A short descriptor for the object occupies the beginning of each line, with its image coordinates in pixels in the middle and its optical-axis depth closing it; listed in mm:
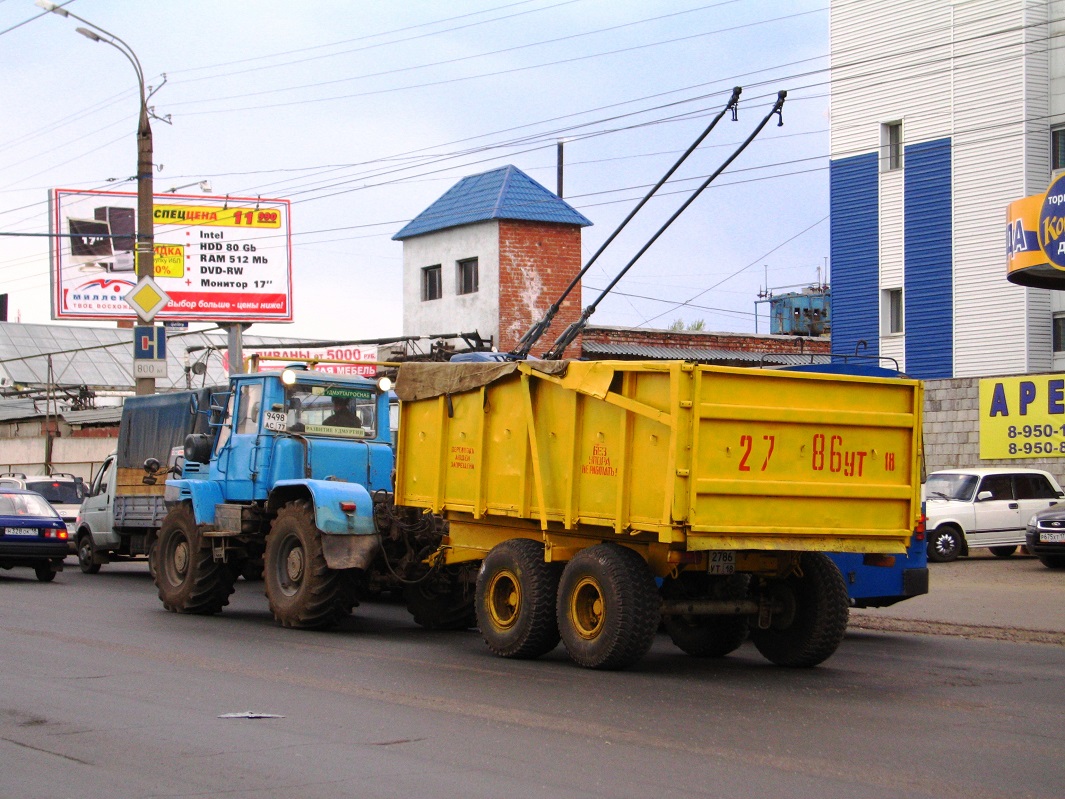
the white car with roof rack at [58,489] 29438
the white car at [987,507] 24953
